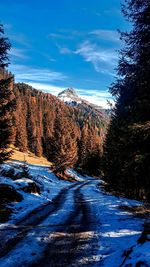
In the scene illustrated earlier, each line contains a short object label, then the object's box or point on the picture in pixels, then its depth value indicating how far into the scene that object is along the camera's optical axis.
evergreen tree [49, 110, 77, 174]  38.20
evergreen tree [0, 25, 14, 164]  11.34
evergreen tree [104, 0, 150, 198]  8.88
